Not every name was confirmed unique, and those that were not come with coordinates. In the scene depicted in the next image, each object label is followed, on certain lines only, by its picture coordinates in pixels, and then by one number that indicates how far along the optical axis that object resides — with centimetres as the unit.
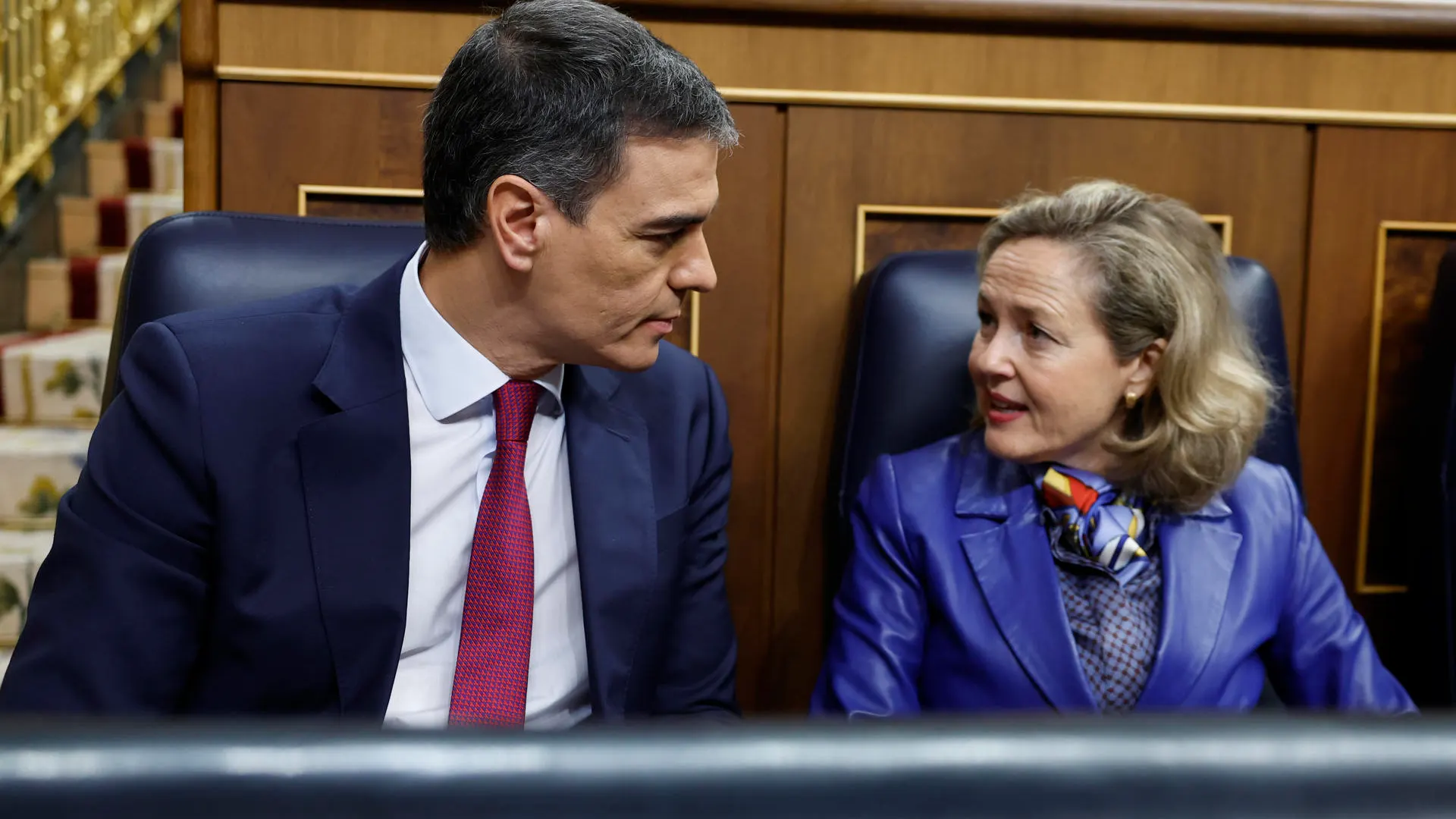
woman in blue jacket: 141
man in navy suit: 110
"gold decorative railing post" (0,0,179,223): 336
